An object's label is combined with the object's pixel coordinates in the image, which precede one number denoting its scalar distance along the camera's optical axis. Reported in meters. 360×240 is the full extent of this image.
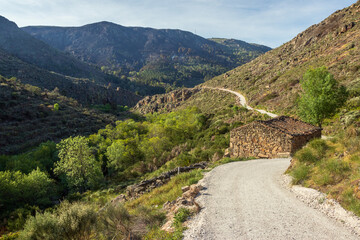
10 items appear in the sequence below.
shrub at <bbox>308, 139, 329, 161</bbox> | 9.36
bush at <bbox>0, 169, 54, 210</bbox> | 20.23
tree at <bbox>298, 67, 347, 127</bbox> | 19.28
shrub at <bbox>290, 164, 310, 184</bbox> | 8.38
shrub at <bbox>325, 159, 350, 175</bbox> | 7.11
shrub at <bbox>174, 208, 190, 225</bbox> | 6.31
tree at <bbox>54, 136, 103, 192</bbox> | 25.12
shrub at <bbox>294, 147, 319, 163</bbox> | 9.31
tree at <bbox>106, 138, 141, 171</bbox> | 29.44
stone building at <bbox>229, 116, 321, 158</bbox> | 14.78
